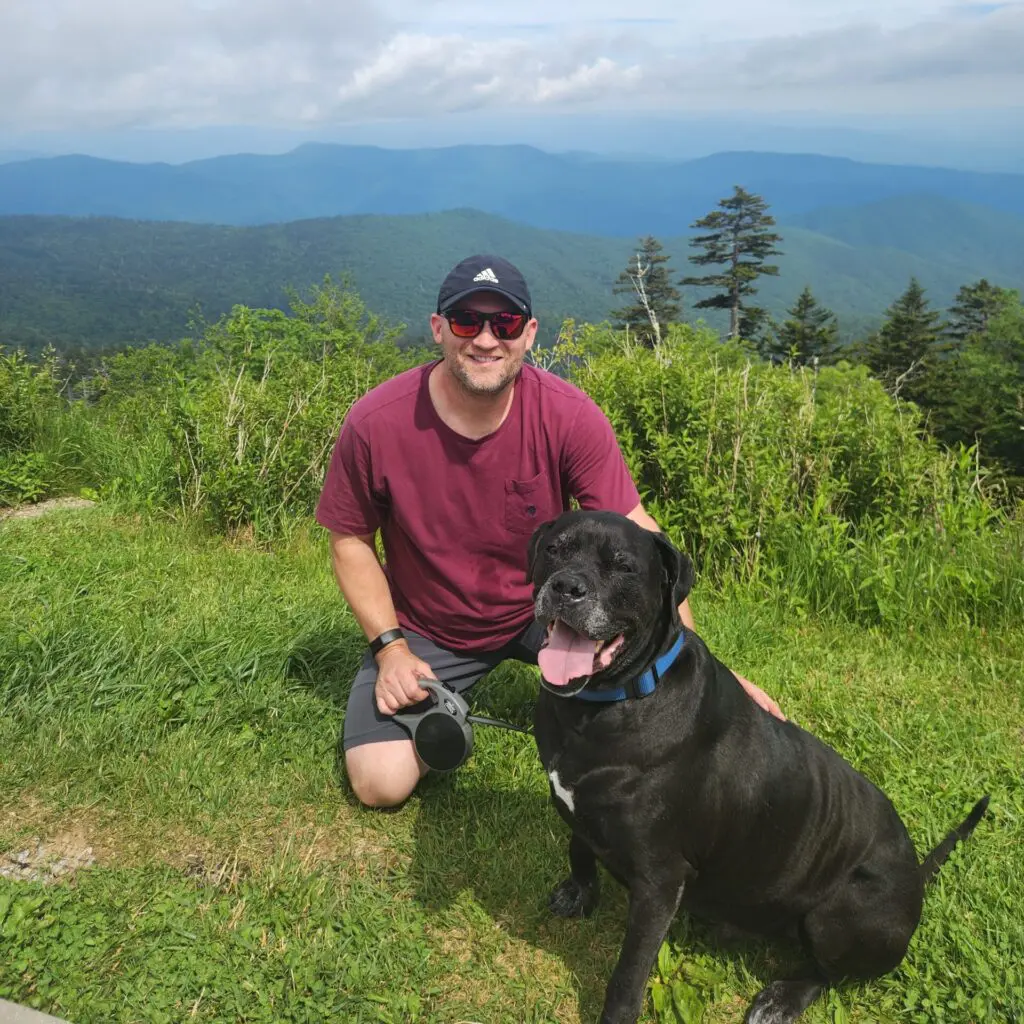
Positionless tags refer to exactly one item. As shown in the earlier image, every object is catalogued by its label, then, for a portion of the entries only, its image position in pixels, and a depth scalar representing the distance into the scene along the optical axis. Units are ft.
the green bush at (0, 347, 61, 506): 19.97
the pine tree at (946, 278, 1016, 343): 175.83
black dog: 6.98
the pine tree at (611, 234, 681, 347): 174.60
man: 9.77
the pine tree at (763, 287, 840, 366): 179.42
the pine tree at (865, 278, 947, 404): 159.12
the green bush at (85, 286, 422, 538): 17.98
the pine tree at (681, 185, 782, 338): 213.46
